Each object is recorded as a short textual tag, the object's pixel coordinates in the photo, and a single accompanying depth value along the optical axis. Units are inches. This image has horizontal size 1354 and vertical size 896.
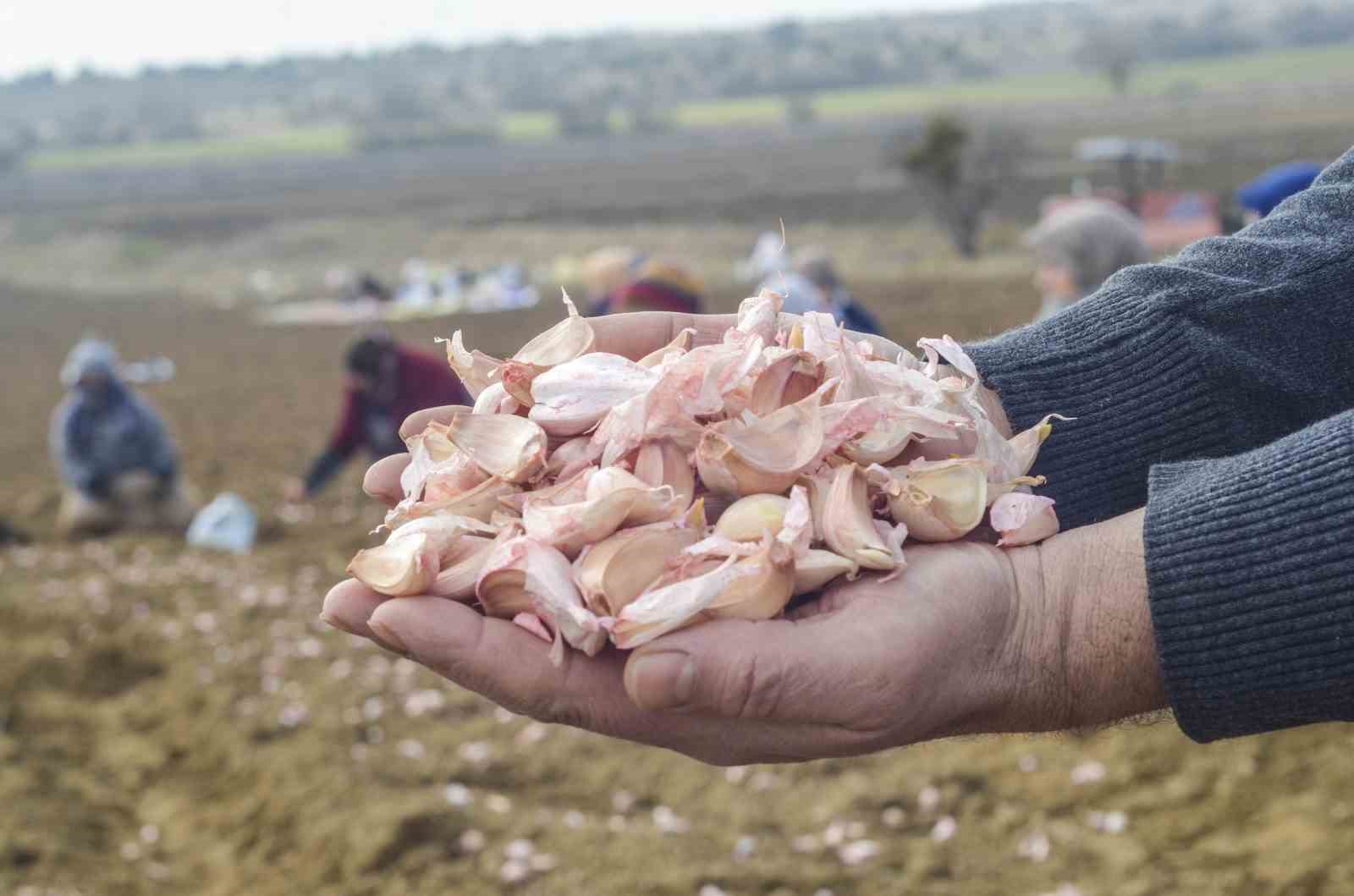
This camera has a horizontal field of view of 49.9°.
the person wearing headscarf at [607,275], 220.0
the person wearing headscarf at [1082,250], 193.8
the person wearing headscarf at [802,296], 197.9
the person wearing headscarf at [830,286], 216.1
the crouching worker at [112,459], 319.3
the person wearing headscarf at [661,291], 200.5
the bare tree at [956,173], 796.0
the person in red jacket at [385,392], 273.6
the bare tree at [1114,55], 2301.9
